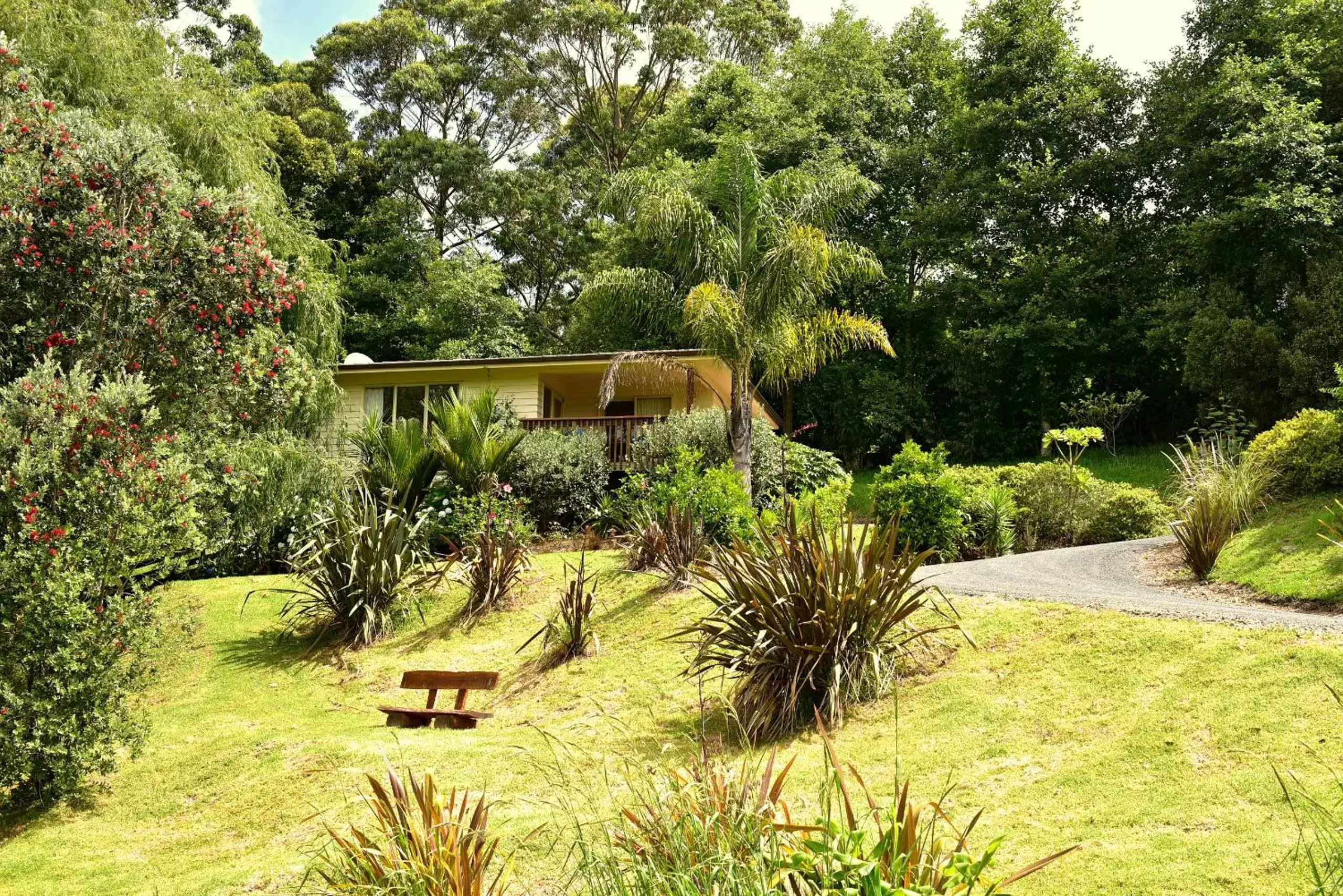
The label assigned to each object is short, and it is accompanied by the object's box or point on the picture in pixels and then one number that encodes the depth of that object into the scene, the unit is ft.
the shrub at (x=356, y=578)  39.96
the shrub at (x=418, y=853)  13.28
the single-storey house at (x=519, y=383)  70.79
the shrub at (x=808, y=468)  57.82
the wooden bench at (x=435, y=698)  27.94
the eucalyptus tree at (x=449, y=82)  122.01
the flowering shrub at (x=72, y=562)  24.62
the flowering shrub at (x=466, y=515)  46.26
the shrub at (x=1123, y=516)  51.60
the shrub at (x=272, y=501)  54.24
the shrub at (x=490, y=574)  40.91
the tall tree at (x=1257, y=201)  68.54
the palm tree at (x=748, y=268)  51.21
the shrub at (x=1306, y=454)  39.93
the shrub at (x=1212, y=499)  35.58
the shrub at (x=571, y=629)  34.40
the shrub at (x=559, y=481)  57.67
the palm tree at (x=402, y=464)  55.26
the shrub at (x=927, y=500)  44.14
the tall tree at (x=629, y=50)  118.32
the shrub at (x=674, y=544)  38.60
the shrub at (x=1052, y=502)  52.54
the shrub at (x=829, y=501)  40.34
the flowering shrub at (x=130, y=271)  33.71
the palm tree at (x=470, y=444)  53.83
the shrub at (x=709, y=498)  40.57
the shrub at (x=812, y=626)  23.40
